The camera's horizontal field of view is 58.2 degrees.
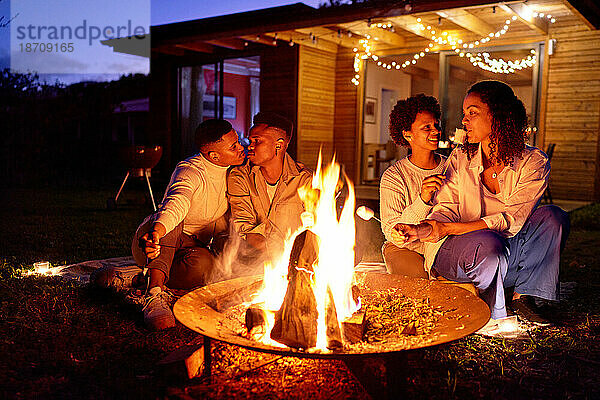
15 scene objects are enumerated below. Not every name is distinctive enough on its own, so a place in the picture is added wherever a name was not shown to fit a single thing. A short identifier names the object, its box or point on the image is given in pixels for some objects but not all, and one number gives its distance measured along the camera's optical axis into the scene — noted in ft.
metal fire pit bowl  6.22
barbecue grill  25.18
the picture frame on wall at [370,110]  44.33
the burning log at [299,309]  6.80
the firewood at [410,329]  7.18
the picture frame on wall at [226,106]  56.85
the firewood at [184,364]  7.19
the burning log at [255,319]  7.15
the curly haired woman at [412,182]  10.47
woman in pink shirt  9.12
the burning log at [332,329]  6.70
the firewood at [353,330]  6.93
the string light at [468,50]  30.67
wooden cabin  28.78
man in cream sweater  9.81
